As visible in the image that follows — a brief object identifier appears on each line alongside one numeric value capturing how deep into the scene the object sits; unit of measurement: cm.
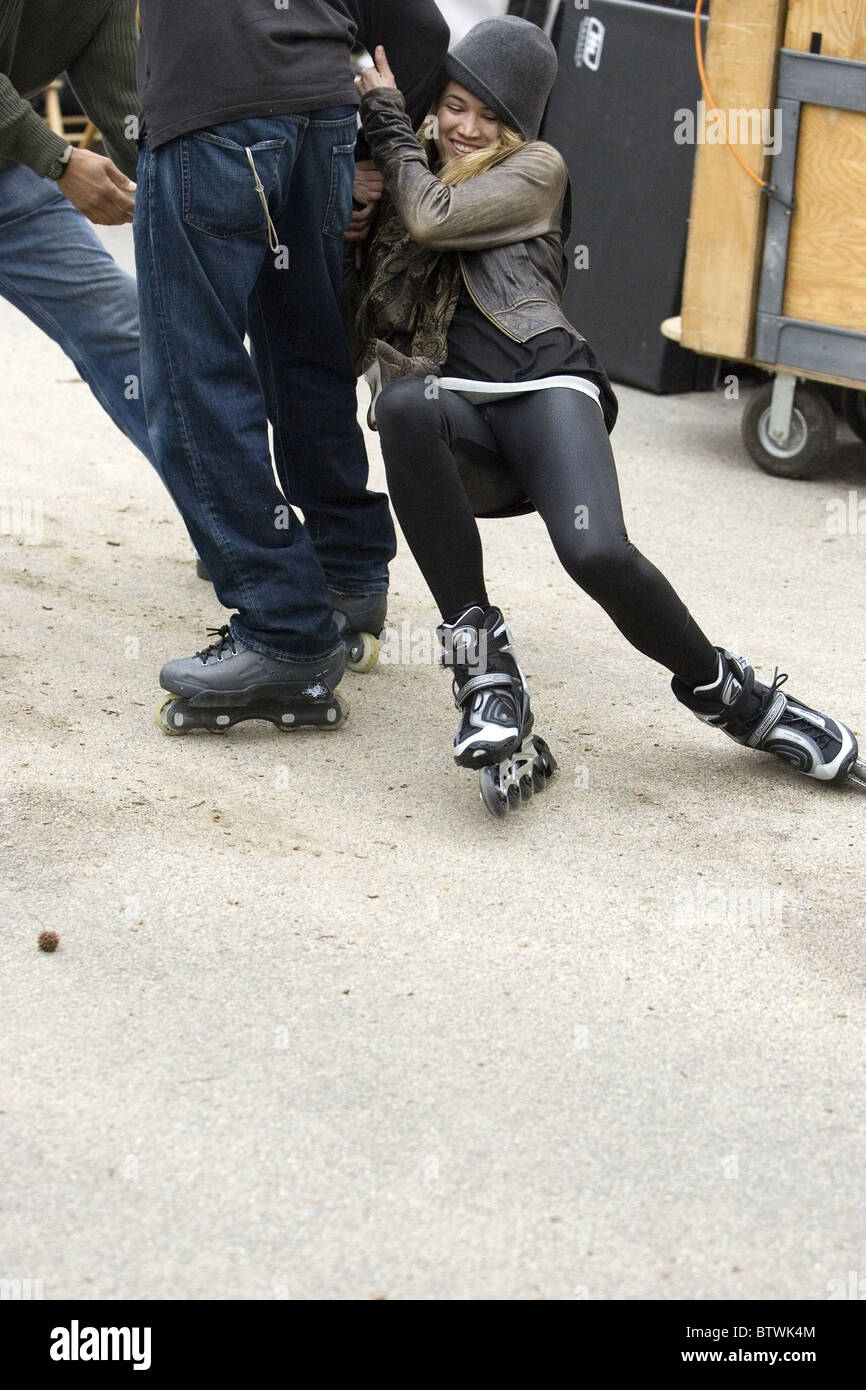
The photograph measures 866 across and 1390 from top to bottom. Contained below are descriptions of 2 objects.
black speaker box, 518
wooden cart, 412
